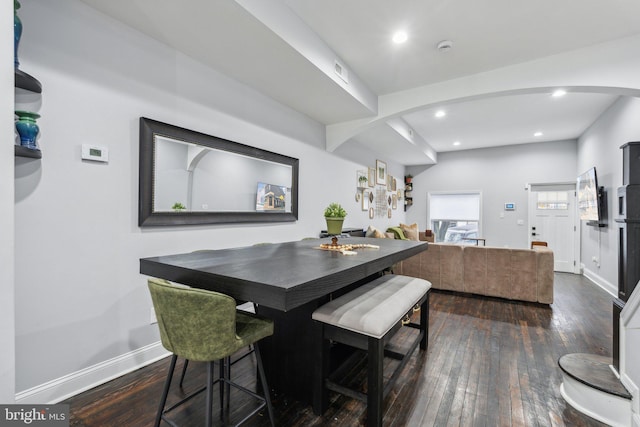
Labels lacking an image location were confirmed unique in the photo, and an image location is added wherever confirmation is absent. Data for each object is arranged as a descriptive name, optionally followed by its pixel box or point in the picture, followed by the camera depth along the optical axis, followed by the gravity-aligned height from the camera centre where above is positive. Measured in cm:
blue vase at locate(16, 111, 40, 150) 154 +48
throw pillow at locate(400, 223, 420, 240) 636 -37
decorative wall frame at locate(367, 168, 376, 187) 606 +83
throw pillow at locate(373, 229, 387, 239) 494 -34
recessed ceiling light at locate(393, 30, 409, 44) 260 +168
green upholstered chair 112 -46
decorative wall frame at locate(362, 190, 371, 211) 577 +33
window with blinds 745 +2
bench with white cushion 142 -58
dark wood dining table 105 -27
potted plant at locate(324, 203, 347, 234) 222 -2
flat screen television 443 +31
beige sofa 366 -77
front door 606 -10
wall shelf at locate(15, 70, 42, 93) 147 +71
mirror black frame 214 +32
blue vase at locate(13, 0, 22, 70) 144 +94
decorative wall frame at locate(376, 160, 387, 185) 648 +101
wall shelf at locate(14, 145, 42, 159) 151 +34
